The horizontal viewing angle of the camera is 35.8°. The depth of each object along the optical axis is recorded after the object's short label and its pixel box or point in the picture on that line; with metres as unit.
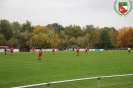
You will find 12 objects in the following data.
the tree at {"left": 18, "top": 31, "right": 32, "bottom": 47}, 94.38
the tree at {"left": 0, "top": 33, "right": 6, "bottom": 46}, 90.79
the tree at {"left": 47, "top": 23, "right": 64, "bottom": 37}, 133.84
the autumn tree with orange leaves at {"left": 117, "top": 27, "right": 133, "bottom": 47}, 110.31
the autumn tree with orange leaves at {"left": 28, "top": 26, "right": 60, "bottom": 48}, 84.87
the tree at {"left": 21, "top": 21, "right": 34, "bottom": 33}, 110.20
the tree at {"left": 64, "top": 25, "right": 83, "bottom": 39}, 121.44
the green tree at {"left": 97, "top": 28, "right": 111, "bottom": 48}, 114.50
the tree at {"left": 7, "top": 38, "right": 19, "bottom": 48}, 93.72
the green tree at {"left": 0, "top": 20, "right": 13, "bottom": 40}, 99.44
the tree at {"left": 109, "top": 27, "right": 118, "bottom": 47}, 117.38
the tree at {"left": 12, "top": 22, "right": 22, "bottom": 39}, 108.50
